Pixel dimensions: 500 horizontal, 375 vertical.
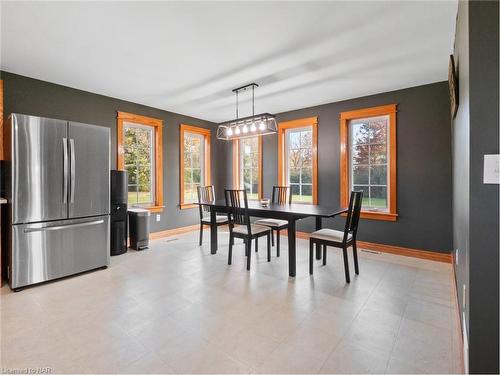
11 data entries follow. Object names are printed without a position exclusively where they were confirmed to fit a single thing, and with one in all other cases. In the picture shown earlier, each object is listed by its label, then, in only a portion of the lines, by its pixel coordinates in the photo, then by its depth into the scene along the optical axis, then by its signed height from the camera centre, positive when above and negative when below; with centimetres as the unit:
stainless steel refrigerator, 262 -14
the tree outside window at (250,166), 562 +42
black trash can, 407 -72
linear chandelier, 356 +88
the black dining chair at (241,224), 326 -55
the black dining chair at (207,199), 414 -28
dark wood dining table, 297 -37
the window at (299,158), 472 +51
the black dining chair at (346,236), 279 -62
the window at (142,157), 439 +51
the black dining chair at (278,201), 373 -31
